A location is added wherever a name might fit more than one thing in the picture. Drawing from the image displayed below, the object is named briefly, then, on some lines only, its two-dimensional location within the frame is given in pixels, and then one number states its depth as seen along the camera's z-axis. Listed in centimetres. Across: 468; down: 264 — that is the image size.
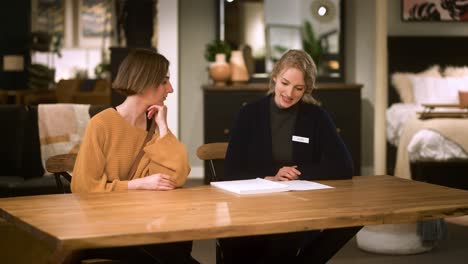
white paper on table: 278
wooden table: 206
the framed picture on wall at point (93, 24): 1686
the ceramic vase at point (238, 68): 779
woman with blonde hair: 353
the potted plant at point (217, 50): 787
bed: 674
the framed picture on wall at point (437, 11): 848
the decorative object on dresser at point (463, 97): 793
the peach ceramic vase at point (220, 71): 767
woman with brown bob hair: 289
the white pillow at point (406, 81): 823
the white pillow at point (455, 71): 839
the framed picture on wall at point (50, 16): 1672
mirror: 810
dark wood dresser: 759
